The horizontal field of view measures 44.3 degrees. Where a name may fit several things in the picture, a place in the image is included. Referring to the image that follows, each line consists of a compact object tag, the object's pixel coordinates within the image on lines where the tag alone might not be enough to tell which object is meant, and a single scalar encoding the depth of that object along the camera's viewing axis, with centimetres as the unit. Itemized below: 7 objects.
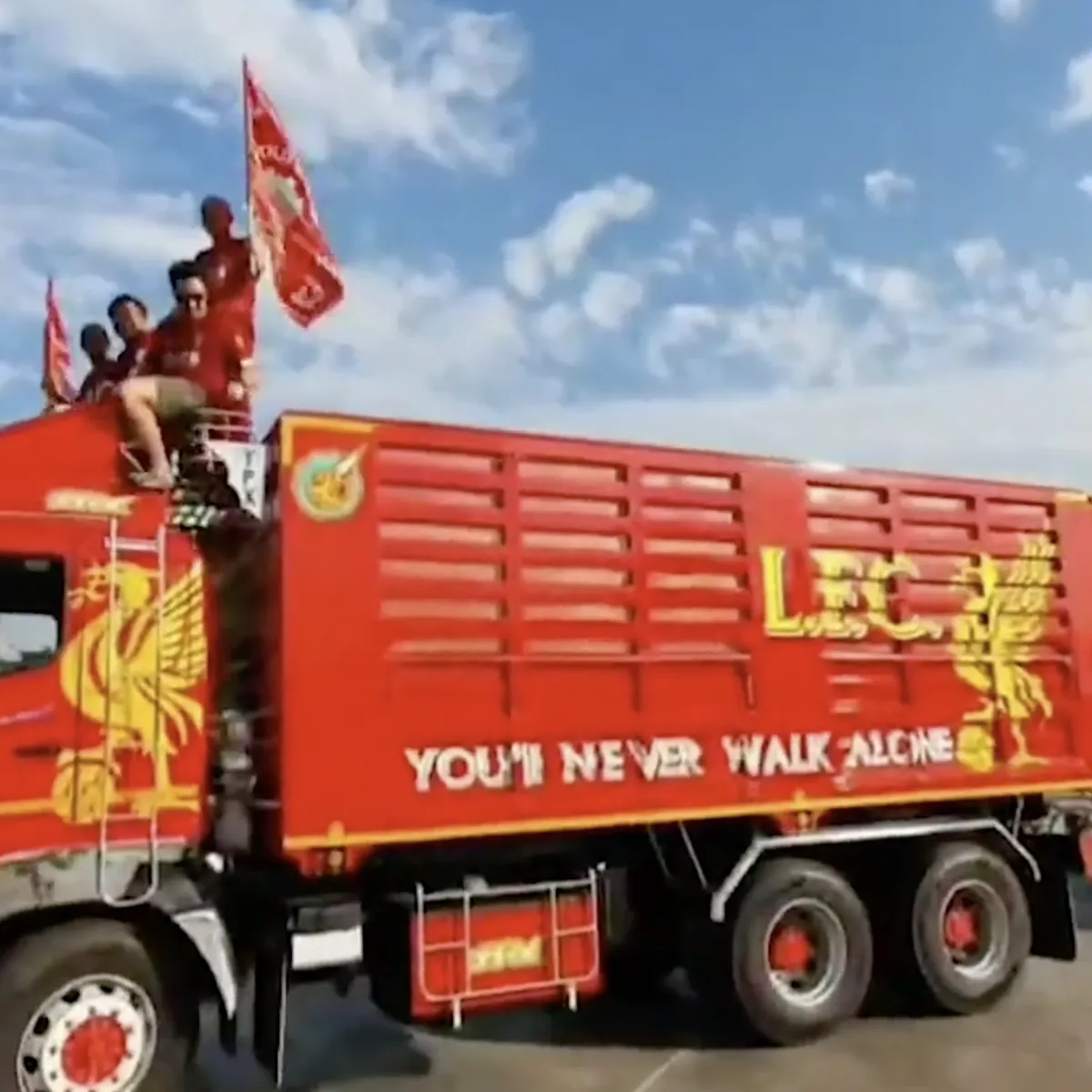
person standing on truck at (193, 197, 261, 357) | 675
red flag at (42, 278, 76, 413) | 959
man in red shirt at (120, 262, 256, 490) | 629
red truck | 560
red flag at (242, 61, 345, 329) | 695
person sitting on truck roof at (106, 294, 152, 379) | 702
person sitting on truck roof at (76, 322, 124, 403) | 740
